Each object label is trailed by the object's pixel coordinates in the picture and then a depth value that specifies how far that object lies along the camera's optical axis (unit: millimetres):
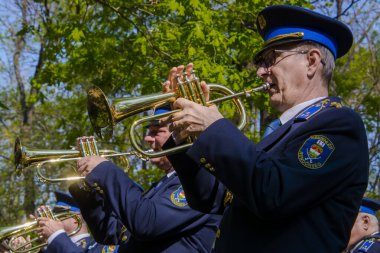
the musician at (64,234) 6477
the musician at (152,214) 4695
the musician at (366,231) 6172
